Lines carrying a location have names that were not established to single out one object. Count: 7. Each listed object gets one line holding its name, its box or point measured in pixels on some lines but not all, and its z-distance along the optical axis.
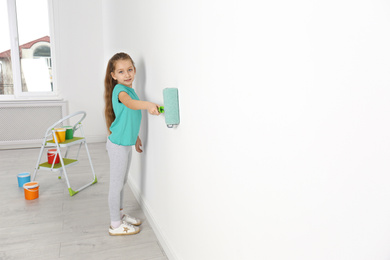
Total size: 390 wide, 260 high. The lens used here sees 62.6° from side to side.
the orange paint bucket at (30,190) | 2.68
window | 4.46
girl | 2.03
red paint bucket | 2.96
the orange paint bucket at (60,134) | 2.88
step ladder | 2.79
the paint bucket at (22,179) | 2.97
